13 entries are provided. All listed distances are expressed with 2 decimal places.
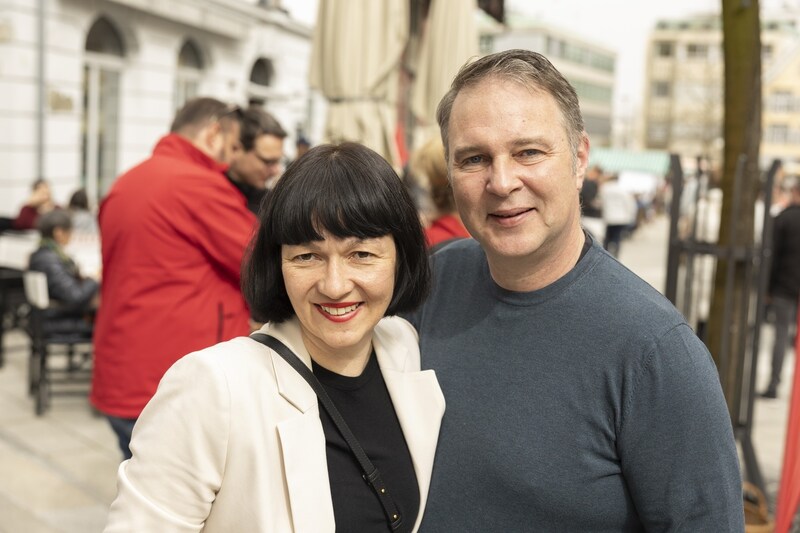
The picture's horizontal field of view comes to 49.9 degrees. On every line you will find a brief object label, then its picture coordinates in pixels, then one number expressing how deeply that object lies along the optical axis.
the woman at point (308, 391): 1.56
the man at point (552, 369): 1.55
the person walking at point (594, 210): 14.29
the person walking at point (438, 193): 3.50
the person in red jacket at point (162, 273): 3.29
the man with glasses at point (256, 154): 4.02
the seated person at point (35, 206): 9.60
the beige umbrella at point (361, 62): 6.18
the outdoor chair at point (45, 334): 6.49
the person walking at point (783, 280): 8.30
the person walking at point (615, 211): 17.11
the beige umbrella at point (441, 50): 6.57
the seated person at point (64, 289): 6.65
